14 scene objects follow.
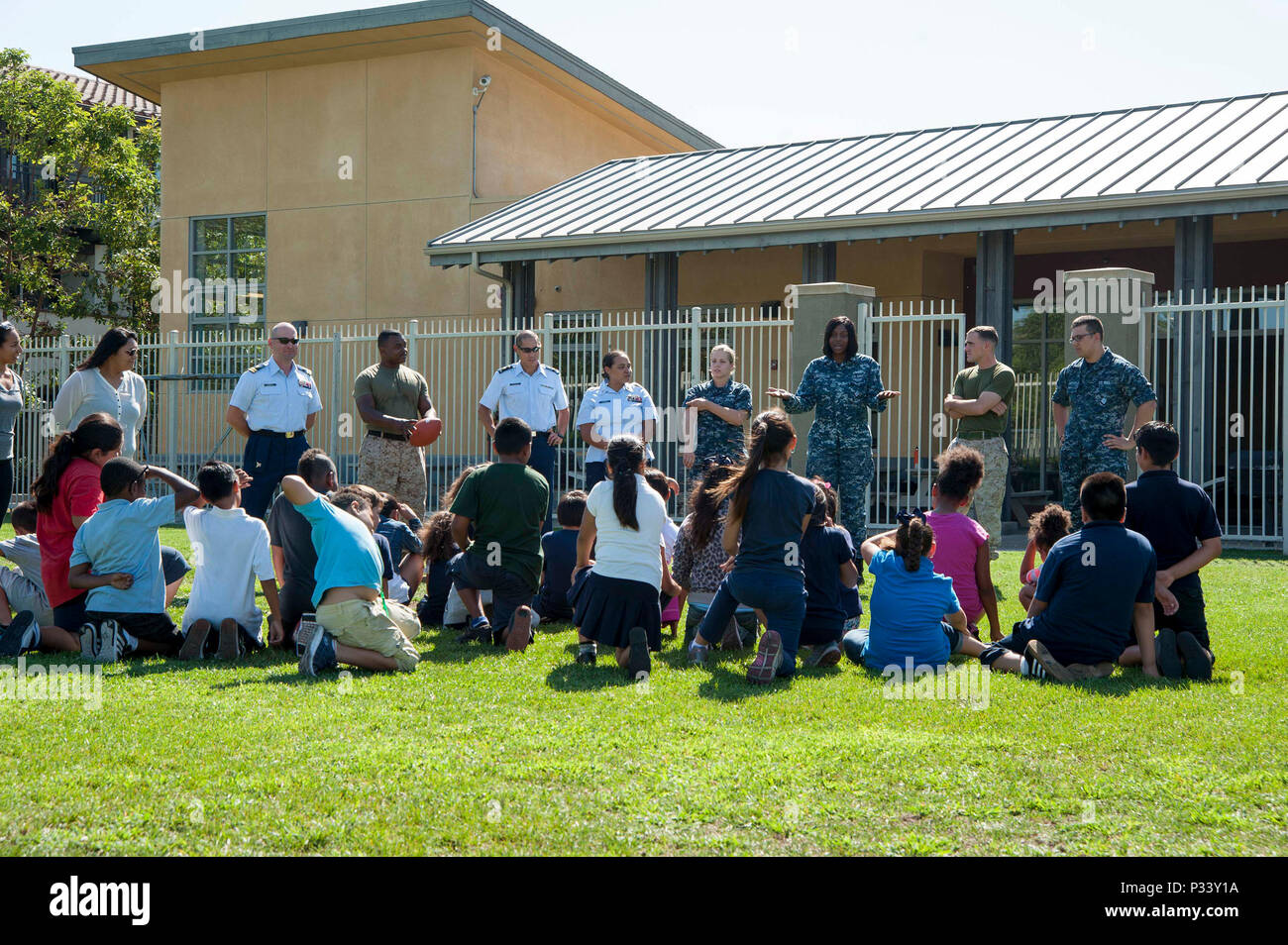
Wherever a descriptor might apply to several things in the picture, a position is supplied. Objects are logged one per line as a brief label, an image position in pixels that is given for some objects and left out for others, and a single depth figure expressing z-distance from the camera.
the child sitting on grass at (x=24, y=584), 7.28
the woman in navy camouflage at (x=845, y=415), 8.95
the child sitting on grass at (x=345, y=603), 6.43
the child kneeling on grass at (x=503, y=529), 7.40
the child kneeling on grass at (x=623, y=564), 6.75
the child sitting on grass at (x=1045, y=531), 7.25
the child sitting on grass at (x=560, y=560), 8.10
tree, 26.58
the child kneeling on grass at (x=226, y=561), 6.99
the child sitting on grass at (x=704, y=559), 7.11
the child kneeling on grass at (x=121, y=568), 6.79
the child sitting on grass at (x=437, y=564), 8.04
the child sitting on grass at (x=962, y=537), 6.95
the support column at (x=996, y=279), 15.48
